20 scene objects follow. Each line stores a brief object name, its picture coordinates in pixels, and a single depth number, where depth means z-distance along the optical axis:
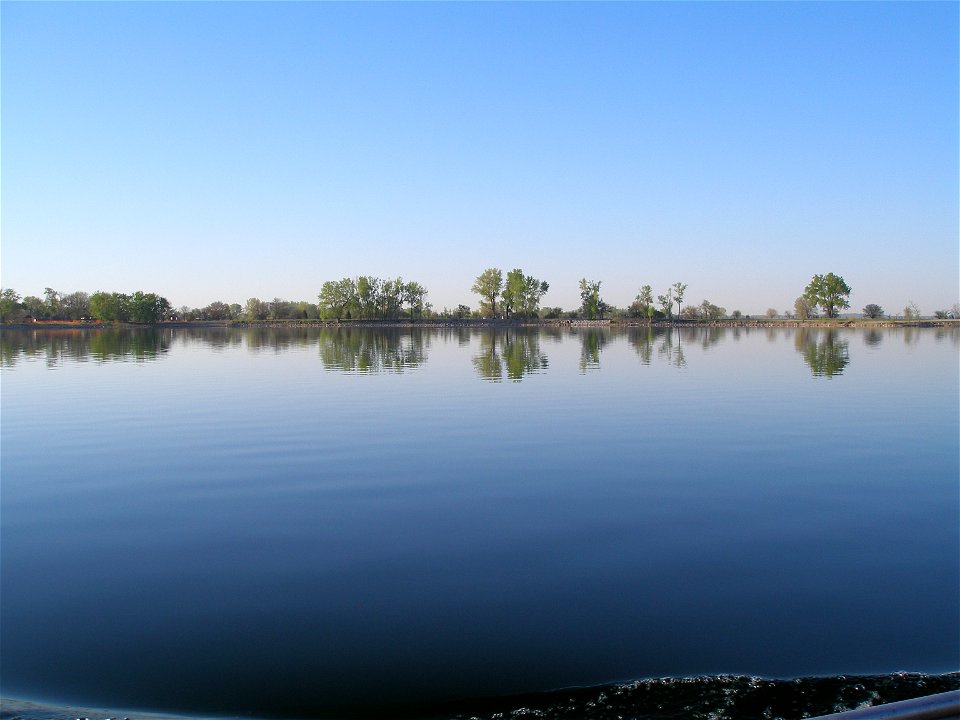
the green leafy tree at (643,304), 173.88
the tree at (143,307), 151.00
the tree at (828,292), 160.25
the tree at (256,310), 180.88
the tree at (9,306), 155.75
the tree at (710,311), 183.75
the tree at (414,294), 171.25
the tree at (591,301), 173.50
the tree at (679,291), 173.88
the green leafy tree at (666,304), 174.62
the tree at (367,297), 167.25
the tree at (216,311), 178.12
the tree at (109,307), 150.38
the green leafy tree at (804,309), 165.00
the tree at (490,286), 169.25
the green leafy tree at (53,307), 164.62
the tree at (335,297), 164.62
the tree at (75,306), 167.12
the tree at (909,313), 162.00
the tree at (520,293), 167.88
